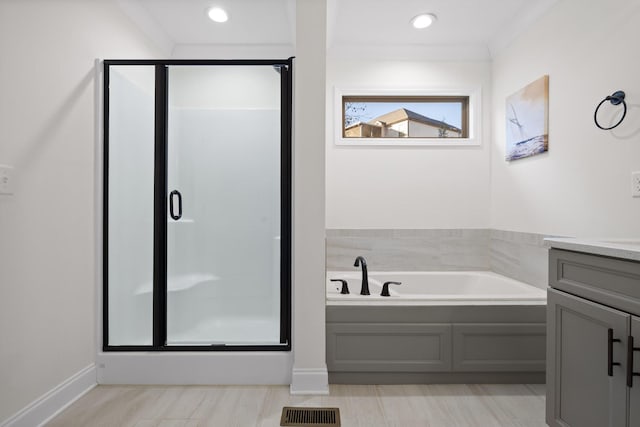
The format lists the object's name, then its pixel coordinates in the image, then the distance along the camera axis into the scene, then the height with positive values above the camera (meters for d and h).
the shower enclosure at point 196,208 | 2.33 +0.02
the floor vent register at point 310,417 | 1.86 -1.00
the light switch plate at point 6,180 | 1.64 +0.12
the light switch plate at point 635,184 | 1.91 +0.14
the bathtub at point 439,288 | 2.36 -0.54
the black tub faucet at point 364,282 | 2.64 -0.48
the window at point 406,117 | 3.43 +0.83
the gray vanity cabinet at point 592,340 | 1.24 -0.45
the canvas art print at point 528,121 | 2.63 +0.65
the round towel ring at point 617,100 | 1.96 +0.57
